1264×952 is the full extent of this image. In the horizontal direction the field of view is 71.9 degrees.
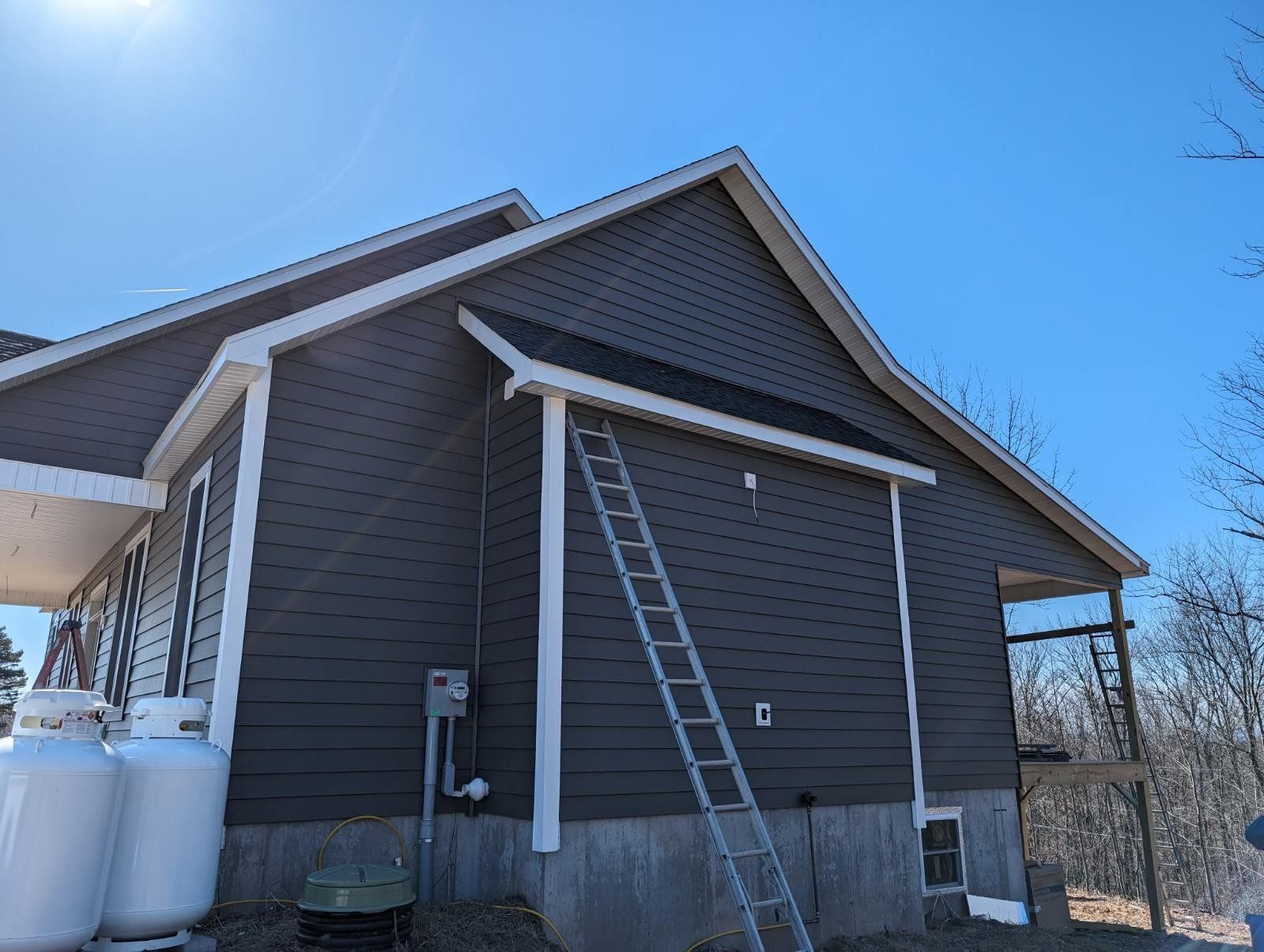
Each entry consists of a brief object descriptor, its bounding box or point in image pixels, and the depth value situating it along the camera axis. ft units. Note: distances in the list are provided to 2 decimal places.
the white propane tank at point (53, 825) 12.05
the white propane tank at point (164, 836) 13.76
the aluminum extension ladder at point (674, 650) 16.34
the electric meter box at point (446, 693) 20.44
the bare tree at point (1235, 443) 34.17
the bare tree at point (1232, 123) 20.57
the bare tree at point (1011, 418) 74.43
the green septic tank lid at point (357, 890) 14.88
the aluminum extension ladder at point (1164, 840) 43.73
